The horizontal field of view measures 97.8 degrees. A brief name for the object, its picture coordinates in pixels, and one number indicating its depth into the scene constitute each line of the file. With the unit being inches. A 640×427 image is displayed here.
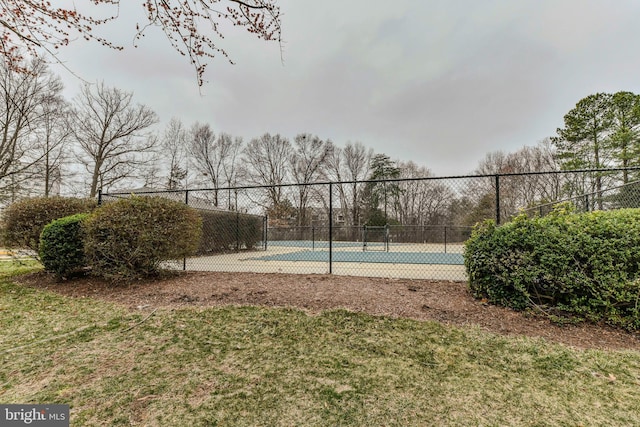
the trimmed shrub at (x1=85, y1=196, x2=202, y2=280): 186.2
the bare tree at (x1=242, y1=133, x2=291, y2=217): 1153.4
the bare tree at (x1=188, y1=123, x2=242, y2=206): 1077.8
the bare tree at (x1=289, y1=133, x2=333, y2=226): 1190.9
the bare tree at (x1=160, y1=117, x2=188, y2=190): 972.6
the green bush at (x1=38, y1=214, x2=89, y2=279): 200.7
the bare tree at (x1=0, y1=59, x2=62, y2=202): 512.1
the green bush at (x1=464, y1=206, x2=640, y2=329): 108.3
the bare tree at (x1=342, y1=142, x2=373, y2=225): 1159.0
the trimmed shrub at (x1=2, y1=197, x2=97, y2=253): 224.7
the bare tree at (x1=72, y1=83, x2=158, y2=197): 782.5
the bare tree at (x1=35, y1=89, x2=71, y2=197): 595.8
